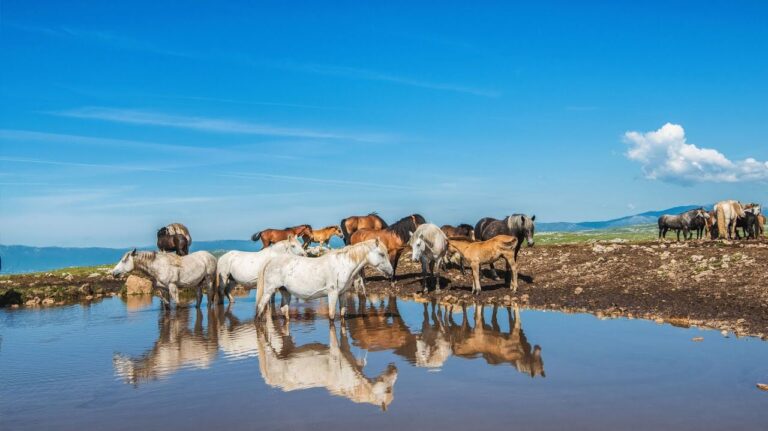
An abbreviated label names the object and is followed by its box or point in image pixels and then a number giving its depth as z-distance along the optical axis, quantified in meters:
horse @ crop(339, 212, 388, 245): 31.66
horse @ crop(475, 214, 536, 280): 21.33
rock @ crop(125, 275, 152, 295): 26.09
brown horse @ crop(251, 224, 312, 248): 36.91
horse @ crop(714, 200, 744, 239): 30.56
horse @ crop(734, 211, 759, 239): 32.16
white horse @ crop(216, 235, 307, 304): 18.97
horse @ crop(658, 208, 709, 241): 40.91
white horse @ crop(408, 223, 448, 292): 19.31
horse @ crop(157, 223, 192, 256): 32.19
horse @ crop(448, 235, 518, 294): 18.81
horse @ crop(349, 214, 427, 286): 23.98
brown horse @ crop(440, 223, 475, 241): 27.51
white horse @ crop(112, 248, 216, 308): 18.75
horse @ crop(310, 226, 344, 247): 39.09
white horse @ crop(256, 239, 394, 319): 14.47
